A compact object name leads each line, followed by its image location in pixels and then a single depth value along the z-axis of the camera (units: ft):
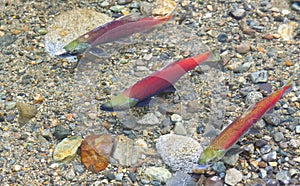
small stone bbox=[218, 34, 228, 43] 13.00
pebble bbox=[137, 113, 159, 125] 11.10
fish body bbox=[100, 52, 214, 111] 10.61
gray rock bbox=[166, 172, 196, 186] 10.08
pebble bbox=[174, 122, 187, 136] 10.94
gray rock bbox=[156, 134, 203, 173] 10.27
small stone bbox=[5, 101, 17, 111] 11.57
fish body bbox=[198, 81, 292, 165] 9.89
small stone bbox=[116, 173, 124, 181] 10.28
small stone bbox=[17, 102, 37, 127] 11.33
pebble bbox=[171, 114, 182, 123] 11.20
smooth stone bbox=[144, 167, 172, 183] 10.21
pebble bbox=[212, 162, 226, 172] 10.25
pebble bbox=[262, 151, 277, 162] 10.45
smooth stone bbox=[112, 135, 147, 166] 10.55
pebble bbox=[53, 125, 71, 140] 10.96
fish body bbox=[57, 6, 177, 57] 12.11
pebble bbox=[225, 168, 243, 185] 10.14
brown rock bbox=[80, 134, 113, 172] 10.44
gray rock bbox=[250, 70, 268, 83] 12.03
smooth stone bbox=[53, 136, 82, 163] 10.53
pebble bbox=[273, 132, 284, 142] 10.79
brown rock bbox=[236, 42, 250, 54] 12.74
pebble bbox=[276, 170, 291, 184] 10.11
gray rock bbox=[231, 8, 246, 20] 13.62
